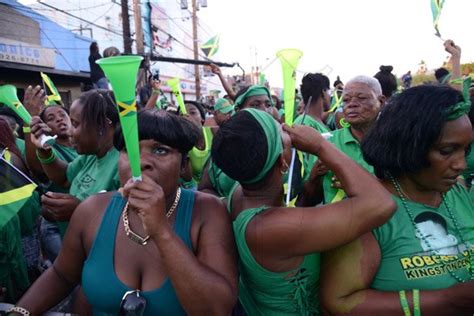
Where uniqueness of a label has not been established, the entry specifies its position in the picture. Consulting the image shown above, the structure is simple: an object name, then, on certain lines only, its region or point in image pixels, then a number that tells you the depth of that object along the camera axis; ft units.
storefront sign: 40.65
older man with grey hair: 7.51
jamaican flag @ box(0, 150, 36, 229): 5.71
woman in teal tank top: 4.49
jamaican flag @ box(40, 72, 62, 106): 14.55
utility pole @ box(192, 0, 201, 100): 78.90
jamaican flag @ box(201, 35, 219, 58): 30.89
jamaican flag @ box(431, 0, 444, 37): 9.44
